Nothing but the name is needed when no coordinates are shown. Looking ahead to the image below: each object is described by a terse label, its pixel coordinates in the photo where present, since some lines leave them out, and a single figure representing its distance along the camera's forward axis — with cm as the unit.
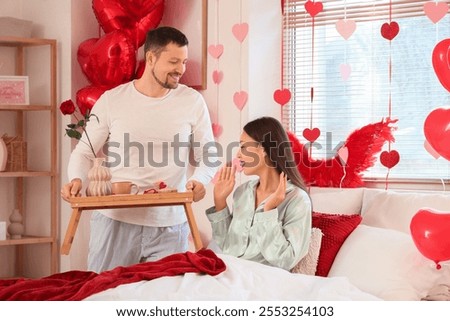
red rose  404
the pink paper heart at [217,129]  404
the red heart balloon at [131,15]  404
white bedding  252
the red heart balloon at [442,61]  267
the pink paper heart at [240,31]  393
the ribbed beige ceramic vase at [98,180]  351
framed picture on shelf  440
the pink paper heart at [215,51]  404
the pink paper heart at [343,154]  365
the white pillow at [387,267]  273
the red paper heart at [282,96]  389
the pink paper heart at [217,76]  405
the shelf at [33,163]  438
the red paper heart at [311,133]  383
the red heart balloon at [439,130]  267
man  357
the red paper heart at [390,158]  360
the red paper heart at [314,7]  381
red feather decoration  357
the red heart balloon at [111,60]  398
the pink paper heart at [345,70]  382
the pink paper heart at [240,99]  392
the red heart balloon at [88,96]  402
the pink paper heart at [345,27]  370
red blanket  251
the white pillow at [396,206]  302
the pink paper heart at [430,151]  344
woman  289
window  367
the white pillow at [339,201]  325
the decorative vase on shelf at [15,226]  446
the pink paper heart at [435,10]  342
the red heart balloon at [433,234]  267
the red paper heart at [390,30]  363
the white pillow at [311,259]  294
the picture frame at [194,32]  410
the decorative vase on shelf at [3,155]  436
